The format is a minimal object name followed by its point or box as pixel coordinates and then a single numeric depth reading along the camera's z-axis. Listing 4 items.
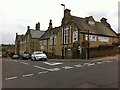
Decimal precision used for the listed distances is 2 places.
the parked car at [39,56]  14.39
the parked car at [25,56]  20.52
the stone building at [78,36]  17.22
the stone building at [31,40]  29.38
